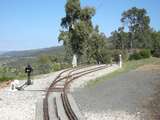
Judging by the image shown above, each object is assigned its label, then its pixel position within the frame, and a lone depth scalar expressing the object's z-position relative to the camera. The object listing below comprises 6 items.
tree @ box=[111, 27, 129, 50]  50.45
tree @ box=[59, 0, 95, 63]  25.04
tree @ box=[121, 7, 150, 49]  51.75
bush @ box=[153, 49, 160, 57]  30.58
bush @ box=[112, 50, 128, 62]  31.42
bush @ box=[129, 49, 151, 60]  27.04
